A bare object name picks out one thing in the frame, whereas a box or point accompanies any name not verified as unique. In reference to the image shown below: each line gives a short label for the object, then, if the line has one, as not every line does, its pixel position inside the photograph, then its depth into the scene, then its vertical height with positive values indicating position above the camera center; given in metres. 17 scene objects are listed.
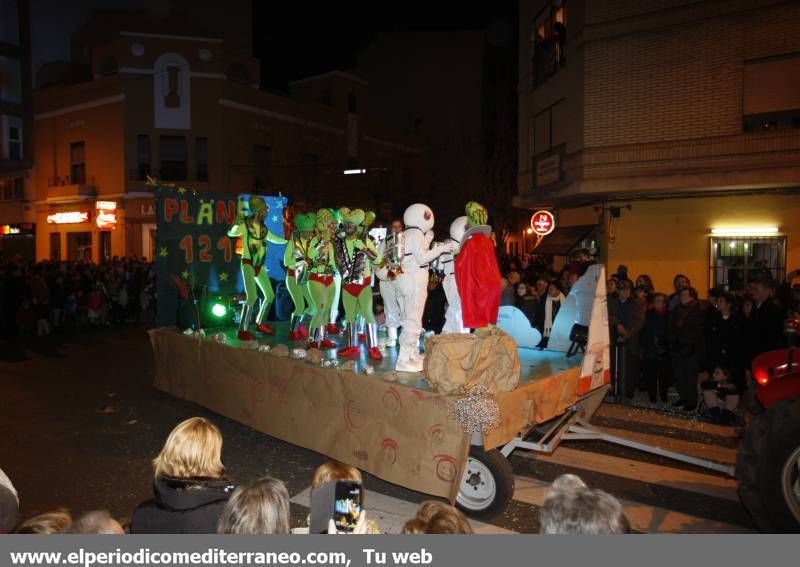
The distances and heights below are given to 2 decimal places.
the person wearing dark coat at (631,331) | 8.98 -1.06
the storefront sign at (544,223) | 17.73 +1.12
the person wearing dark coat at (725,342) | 8.10 -1.14
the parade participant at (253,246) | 8.73 +0.23
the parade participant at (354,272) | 7.53 -0.14
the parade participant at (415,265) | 6.62 -0.04
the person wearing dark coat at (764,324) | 7.70 -0.83
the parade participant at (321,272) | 7.73 -0.14
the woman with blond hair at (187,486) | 2.98 -1.17
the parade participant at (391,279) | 6.92 -0.21
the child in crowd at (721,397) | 8.02 -1.85
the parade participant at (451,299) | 7.05 -0.45
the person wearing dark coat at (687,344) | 8.57 -1.20
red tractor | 4.16 -1.44
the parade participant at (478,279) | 5.75 -0.18
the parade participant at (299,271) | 8.09 -0.13
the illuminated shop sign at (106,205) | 26.89 +2.57
